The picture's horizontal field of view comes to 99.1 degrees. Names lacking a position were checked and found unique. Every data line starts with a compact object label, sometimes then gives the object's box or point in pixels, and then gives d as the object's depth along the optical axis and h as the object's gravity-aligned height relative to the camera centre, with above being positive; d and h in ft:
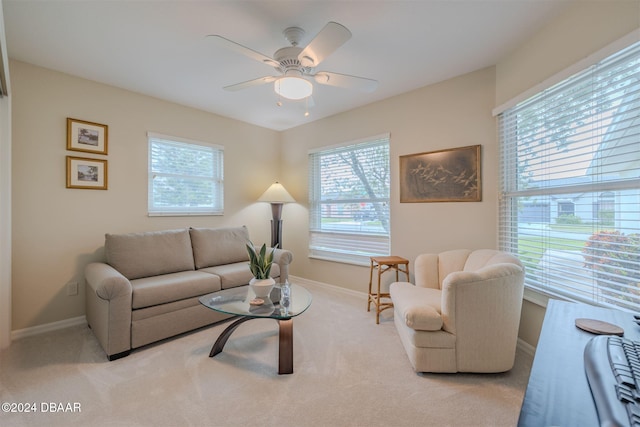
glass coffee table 6.47 -2.39
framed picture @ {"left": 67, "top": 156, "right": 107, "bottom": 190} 9.12 +1.37
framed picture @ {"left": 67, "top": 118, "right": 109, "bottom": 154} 9.11 +2.64
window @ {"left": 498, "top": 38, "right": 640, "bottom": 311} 5.12 +0.71
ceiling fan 5.58 +3.59
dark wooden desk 1.83 -1.39
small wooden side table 9.63 -2.09
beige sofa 7.16 -2.12
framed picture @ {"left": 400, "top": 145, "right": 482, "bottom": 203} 9.09 +1.36
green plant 7.54 -1.43
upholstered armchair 6.20 -2.53
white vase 7.49 -2.02
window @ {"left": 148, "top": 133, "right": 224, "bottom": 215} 11.17 +1.58
